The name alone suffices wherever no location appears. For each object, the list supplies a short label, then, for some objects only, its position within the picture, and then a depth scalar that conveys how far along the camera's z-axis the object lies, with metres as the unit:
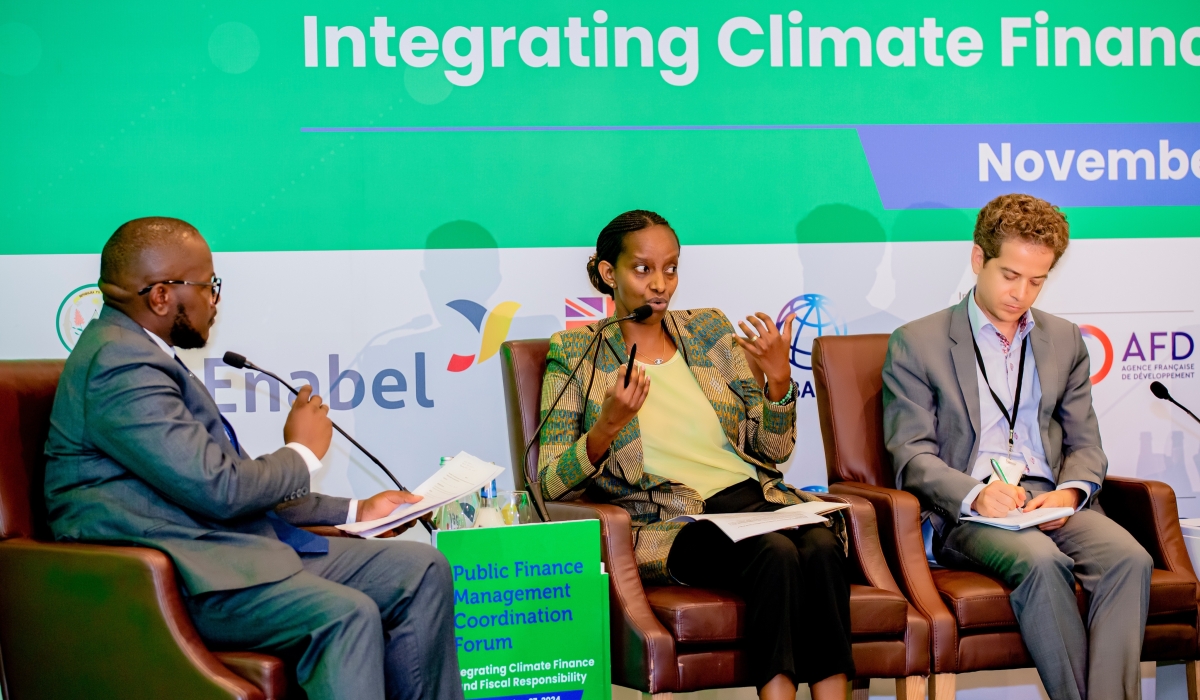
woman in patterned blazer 5.41
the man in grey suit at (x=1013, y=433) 5.89
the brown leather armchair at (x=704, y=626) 5.39
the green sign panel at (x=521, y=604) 5.48
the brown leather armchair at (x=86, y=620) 4.43
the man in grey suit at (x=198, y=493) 4.57
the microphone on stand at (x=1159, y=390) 7.02
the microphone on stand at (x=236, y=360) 5.12
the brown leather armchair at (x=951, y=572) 5.84
